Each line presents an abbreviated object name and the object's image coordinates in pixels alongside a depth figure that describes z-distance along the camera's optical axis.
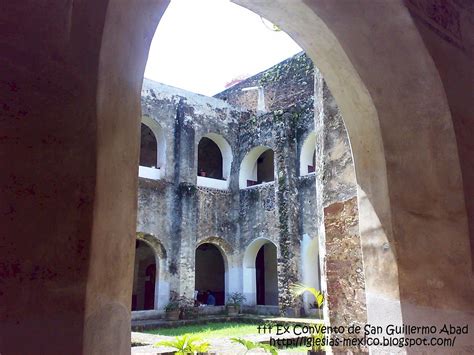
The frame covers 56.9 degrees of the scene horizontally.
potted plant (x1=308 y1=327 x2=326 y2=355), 5.63
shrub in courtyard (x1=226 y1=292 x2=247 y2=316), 13.99
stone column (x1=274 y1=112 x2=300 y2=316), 13.37
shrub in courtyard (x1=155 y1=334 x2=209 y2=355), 5.02
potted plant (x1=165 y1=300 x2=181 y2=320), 13.12
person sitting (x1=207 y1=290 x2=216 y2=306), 15.94
